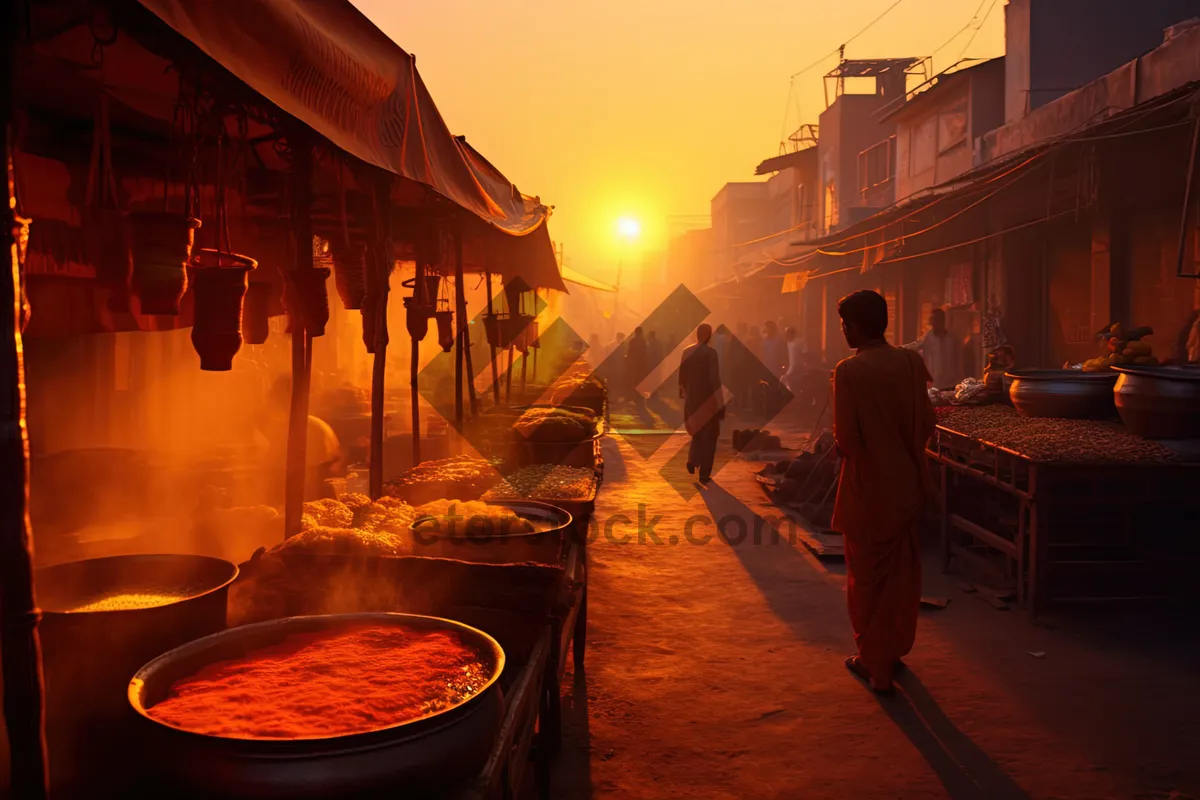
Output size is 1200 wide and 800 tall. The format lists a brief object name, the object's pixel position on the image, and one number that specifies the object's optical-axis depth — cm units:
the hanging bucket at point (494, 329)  923
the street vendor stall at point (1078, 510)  539
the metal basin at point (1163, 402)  527
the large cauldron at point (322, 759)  160
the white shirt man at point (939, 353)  1269
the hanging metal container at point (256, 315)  436
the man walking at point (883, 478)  455
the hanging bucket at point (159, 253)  243
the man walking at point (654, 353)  2502
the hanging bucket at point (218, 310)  275
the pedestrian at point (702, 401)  1134
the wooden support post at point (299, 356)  385
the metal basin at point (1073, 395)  616
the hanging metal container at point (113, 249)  240
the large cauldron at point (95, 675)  192
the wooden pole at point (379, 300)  487
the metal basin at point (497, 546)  344
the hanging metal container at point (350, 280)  479
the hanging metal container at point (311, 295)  382
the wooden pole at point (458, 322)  745
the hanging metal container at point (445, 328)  688
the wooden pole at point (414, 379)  609
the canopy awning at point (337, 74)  195
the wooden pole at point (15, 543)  154
